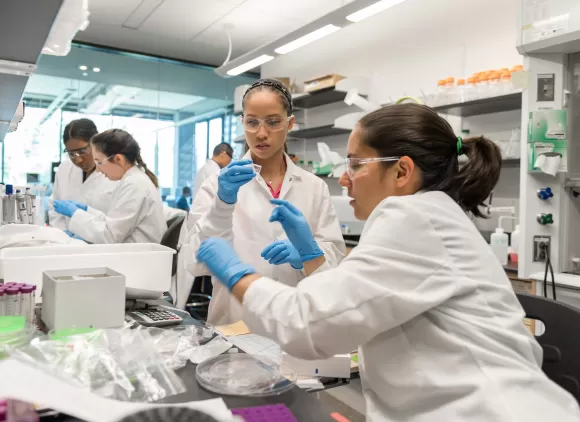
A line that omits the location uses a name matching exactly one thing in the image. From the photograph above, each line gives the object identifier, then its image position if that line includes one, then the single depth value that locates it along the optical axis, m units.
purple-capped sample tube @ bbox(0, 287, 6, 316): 1.03
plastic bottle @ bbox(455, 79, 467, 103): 3.15
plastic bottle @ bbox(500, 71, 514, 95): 2.86
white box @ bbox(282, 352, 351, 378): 1.00
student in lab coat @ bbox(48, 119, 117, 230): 3.06
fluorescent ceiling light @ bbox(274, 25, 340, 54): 3.47
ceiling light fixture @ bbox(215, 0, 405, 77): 3.05
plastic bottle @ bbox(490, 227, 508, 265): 2.83
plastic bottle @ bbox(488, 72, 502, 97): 2.92
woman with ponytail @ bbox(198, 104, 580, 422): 0.80
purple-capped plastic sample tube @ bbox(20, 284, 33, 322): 1.06
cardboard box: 4.43
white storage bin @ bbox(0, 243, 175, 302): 1.20
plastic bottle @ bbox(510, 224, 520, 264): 2.86
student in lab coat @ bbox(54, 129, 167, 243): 2.45
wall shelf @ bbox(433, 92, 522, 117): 2.98
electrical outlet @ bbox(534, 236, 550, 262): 2.48
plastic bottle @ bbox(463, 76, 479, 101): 3.06
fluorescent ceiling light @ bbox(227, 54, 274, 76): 4.26
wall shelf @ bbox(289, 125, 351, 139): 4.72
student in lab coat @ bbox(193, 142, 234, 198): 4.72
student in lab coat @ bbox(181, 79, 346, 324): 1.56
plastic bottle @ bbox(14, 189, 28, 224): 1.69
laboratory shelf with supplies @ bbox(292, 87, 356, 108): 4.66
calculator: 1.19
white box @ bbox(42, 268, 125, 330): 1.04
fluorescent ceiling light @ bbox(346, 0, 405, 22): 3.02
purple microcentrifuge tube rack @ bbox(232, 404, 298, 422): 0.72
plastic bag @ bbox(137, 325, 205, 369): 0.95
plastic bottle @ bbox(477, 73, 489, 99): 2.99
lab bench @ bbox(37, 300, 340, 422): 0.75
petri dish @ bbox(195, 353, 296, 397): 0.83
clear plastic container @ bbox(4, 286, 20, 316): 1.04
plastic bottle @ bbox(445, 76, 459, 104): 3.19
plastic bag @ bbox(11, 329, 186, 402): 0.77
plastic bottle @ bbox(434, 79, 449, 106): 3.23
